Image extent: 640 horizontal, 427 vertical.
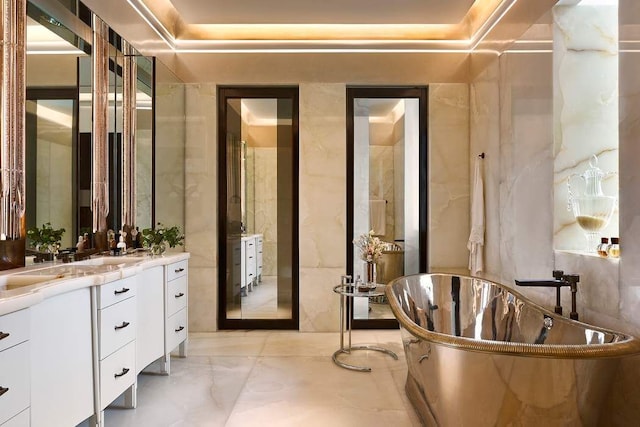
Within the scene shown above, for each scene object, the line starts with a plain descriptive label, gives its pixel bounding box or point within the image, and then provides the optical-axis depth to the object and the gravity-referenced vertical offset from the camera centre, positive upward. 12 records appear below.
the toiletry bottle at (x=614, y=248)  2.19 -0.18
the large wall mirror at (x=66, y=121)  2.40 +0.58
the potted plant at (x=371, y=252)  3.58 -0.32
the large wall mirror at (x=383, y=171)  4.39 +0.42
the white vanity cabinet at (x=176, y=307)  3.10 -0.70
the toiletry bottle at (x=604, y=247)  2.24 -0.18
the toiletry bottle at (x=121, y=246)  3.16 -0.23
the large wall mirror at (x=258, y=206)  4.40 +0.08
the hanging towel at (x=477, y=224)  3.85 -0.10
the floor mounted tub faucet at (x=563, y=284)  2.28 -0.38
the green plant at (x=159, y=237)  3.30 -0.18
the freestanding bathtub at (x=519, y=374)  1.63 -0.65
